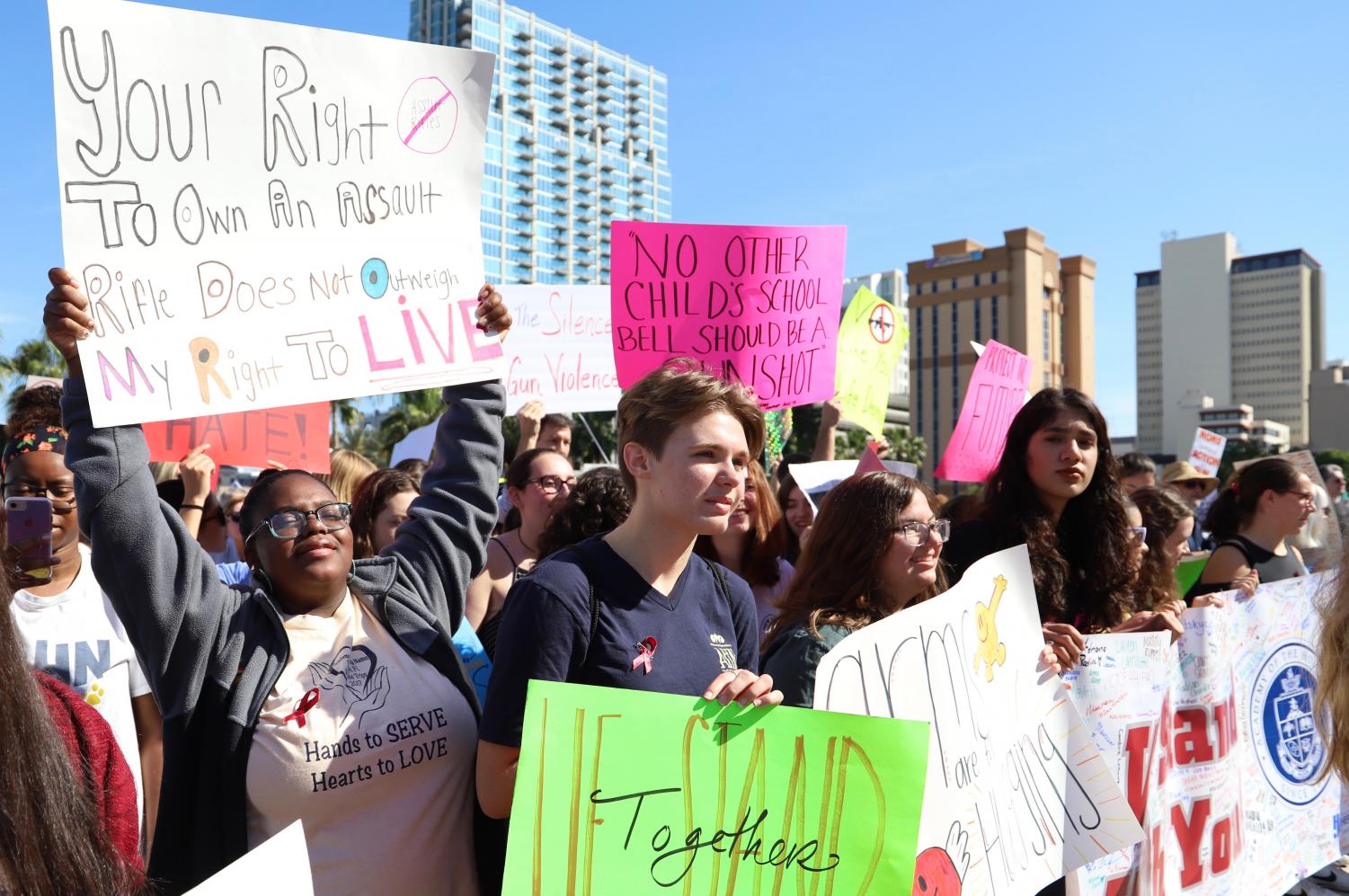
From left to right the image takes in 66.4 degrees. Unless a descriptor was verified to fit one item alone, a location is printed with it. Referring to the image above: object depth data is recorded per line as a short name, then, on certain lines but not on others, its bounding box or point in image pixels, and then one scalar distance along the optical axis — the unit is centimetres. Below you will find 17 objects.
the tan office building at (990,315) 11588
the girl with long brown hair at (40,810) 114
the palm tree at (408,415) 3947
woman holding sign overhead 199
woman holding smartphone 262
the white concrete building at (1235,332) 13688
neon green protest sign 174
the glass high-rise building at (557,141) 13712
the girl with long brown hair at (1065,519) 338
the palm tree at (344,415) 3891
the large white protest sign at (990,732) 222
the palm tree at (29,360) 2661
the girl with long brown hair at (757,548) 412
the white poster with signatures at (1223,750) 320
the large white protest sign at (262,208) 211
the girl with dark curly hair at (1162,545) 371
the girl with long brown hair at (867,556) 270
